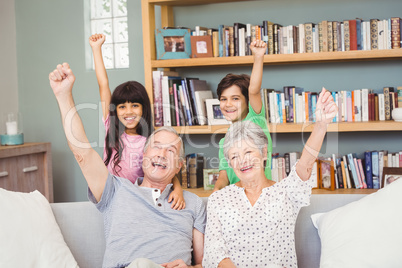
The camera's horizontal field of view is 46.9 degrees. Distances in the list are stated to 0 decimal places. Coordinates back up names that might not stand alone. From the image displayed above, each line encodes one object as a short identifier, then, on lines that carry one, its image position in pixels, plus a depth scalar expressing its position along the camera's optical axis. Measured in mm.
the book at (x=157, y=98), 3180
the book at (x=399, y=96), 3006
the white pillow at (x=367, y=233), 1544
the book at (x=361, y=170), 3088
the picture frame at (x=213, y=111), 3200
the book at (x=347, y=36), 2994
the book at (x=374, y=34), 2973
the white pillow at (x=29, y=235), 1600
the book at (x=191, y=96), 3199
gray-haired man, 1729
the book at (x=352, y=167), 3096
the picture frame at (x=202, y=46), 3162
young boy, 2234
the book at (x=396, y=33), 2932
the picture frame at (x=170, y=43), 3170
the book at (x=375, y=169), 3053
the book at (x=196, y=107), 3201
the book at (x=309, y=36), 3047
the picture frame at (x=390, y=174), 2893
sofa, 1861
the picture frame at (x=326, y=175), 3070
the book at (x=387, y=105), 3031
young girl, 2338
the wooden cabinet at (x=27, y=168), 3131
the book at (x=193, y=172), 3293
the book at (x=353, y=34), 2996
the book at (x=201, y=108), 3201
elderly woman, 1653
